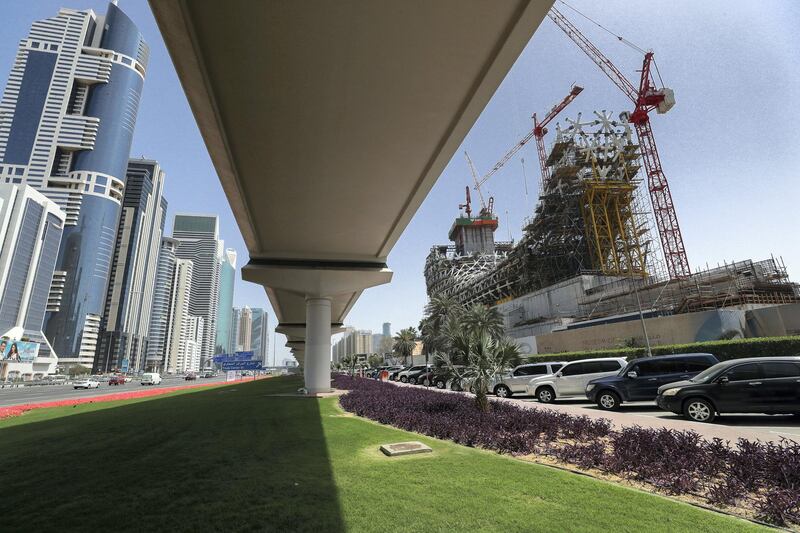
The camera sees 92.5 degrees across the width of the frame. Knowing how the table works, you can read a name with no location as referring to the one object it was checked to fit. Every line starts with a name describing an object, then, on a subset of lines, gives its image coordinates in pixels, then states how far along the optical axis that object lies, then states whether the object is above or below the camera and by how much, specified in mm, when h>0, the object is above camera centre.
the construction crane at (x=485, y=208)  134500 +52381
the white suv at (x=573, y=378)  15914 -867
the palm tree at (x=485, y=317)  37562 +4391
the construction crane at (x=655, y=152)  57312 +30197
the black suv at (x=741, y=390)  9391 -995
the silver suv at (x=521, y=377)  19266 -884
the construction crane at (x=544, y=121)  80812 +52515
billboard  70600 +5814
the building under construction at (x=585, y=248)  46438 +15598
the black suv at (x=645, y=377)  13000 -775
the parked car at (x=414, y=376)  34588 -1085
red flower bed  16105 -1220
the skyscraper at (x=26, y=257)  92375 +30833
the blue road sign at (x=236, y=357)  40031 +1520
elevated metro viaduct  6012 +5447
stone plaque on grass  7324 -1596
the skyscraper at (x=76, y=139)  119375 +76652
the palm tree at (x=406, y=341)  67562 +3971
